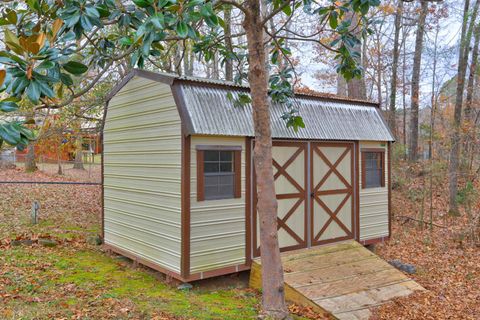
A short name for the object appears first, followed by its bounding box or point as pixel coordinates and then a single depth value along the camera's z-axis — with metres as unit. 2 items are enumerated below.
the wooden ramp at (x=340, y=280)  6.02
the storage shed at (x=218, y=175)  6.52
